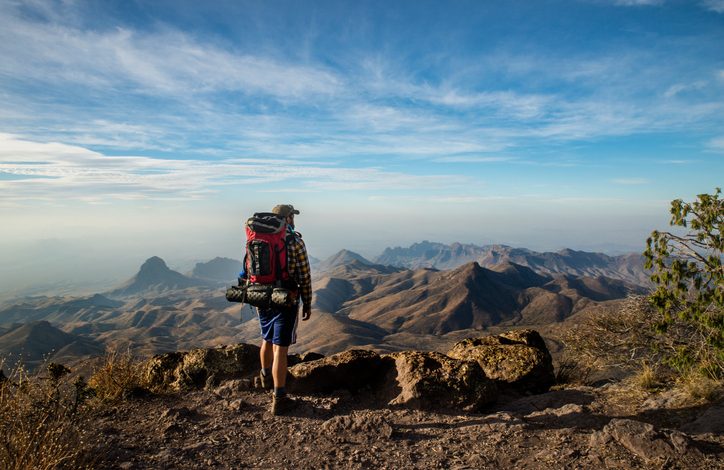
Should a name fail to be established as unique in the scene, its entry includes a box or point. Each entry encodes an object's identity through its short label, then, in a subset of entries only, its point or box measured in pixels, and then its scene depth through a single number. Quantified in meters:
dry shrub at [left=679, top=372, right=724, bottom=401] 6.81
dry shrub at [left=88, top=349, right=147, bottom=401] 7.36
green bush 7.00
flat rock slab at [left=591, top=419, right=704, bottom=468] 4.81
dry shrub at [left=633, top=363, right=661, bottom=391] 7.84
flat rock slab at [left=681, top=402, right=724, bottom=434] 5.65
